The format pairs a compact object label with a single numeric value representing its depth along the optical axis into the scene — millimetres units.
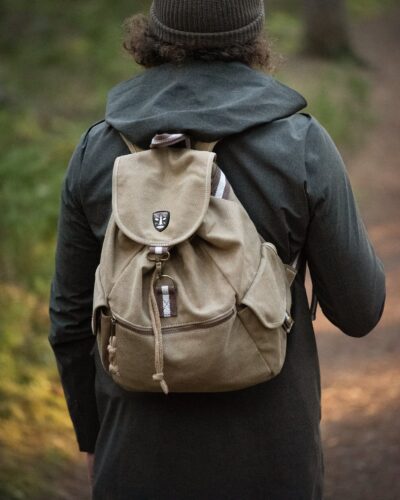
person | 4172
